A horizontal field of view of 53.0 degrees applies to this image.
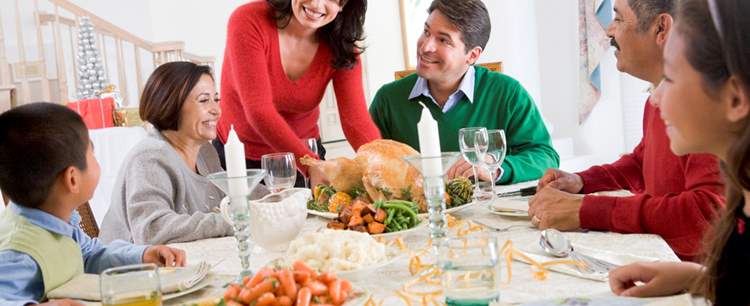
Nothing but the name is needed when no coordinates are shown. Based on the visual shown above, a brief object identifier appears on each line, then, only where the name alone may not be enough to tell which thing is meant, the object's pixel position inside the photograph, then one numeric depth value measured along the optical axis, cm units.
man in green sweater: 271
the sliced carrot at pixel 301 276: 108
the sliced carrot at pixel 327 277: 110
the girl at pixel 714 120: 93
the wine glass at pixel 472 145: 185
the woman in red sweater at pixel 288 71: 249
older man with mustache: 151
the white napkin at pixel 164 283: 129
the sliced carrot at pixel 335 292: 108
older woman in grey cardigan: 183
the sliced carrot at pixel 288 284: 104
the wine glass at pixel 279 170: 183
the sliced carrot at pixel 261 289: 105
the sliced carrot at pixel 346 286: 112
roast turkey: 183
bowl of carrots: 104
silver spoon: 127
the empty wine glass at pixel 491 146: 185
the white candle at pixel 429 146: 128
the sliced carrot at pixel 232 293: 106
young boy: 142
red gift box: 541
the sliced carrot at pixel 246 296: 105
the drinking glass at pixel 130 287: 99
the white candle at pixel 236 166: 131
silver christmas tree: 598
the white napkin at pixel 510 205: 181
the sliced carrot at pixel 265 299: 103
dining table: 115
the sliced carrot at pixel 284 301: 103
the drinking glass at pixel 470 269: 96
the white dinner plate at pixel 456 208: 182
